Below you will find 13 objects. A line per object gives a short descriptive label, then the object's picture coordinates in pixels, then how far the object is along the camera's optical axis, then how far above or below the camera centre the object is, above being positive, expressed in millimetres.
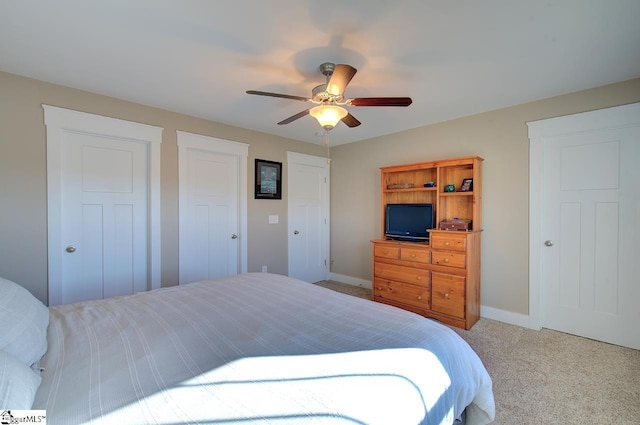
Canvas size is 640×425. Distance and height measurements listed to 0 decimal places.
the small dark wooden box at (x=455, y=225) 3119 -182
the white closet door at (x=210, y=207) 3330 +32
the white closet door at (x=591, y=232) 2492 -229
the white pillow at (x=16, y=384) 730 -514
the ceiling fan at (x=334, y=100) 1843 +847
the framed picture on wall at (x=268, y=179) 3994 +458
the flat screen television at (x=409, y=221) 3541 -166
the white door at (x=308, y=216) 4457 -121
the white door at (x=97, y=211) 2521 -14
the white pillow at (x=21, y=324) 1028 -497
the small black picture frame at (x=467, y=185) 3236 +289
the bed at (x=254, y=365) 827 -598
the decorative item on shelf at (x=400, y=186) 3768 +341
